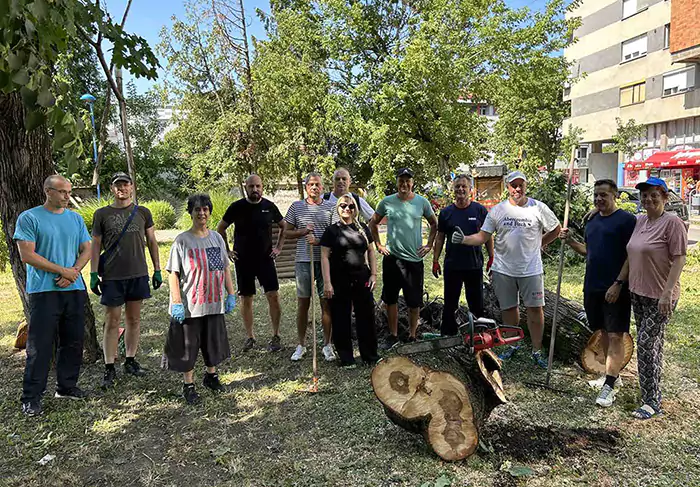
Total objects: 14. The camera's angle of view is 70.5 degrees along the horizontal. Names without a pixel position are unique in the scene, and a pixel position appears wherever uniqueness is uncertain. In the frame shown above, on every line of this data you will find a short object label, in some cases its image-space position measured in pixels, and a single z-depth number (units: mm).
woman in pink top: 3572
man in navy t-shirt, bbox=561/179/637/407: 4016
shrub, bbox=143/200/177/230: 19828
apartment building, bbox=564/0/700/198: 25922
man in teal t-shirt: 5117
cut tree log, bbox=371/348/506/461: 3242
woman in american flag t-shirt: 4090
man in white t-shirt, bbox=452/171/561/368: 4684
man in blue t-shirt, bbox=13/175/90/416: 3930
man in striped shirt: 5102
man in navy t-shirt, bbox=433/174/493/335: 5023
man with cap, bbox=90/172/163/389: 4516
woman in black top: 4734
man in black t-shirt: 5398
